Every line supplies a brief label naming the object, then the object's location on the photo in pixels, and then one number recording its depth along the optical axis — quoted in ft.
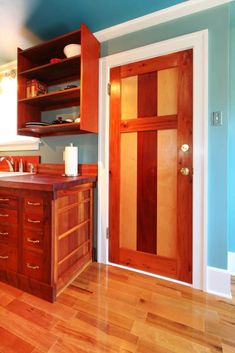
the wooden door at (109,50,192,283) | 4.99
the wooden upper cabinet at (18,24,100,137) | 5.25
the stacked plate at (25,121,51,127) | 5.91
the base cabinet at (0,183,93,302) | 4.29
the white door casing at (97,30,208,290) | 4.68
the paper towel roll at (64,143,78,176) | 5.70
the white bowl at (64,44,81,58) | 5.36
